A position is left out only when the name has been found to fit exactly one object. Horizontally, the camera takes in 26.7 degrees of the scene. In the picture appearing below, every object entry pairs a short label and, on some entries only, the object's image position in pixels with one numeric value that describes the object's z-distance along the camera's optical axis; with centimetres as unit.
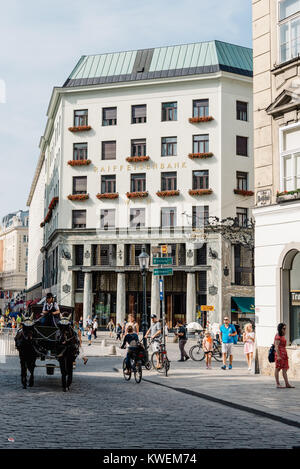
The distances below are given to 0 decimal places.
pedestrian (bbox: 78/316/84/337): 4835
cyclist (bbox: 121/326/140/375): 1734
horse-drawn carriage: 1462
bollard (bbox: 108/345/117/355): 3006
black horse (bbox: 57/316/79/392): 1447
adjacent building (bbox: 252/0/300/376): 1844
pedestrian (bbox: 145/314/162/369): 2156
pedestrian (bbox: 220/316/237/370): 2183
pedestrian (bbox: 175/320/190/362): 2531
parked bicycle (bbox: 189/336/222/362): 2656
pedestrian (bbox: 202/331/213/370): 2206
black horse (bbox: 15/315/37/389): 1498
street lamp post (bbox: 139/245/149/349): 2328
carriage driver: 1605
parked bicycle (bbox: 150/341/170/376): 1919
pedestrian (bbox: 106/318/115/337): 4509
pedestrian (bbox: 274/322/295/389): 1568
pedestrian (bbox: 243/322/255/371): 2133
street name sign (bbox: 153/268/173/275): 2083
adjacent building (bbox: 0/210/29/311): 13300
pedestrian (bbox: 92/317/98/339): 4195
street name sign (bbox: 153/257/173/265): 2080
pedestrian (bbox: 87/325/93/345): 3816
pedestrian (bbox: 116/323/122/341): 4168
